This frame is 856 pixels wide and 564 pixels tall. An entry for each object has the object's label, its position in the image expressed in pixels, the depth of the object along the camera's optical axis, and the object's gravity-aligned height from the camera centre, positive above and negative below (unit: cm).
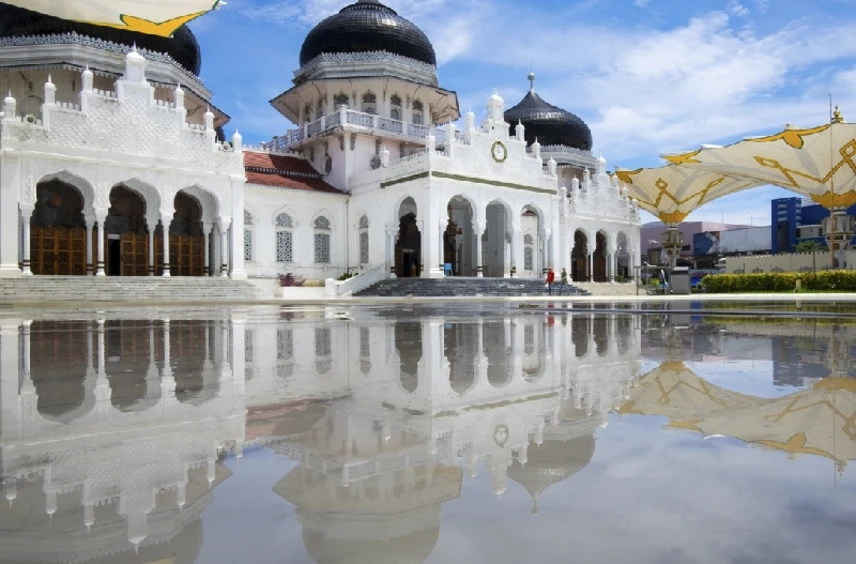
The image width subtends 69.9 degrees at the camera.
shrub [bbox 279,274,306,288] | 2642 +27
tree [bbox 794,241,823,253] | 5933 +330
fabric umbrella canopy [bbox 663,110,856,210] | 3038 +650
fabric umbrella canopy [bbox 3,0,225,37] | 1564 +734
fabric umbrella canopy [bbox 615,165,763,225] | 3916 +621
